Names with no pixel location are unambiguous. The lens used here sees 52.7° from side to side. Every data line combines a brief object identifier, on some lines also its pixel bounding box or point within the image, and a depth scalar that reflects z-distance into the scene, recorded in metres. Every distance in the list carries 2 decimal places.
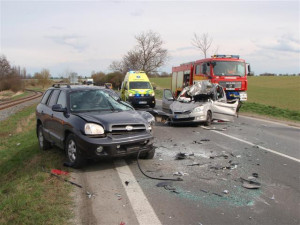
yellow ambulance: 19.97
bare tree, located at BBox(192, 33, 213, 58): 35.59
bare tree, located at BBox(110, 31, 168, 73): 62.97
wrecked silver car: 11.23
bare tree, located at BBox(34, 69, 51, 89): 90.00
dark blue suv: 5.49
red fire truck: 16.73
